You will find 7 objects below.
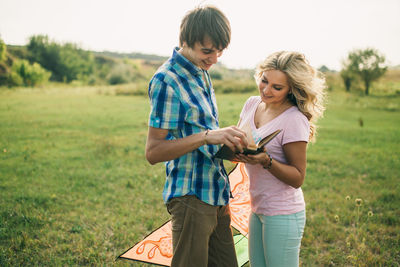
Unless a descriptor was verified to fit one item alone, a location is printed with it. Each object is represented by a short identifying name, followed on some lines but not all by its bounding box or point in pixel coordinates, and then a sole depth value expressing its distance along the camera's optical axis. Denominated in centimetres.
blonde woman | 205
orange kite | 303
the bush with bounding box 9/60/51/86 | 2562
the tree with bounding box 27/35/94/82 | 4288
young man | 171
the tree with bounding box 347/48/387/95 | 2781
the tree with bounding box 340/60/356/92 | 2881
